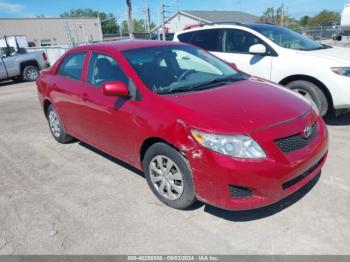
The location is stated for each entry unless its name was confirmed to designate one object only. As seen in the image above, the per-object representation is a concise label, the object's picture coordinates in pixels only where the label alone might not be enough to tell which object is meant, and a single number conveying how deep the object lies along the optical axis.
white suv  5.02
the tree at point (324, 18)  63.43
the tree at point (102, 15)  87.19
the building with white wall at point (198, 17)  47.91
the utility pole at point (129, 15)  18.19
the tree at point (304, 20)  70.29
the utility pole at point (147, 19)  19.77
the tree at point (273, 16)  53.05
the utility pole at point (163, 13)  16.34
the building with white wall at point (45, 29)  50.53
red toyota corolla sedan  2.67
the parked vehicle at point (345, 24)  20.84
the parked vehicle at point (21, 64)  14.12
